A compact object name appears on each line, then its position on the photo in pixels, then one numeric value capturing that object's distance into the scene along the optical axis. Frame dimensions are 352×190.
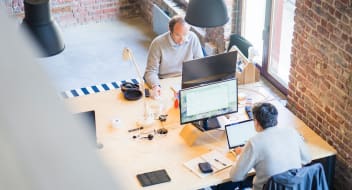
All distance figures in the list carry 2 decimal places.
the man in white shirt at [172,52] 4.71
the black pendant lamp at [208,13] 4.08
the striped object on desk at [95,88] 6.42
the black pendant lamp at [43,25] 3.53
